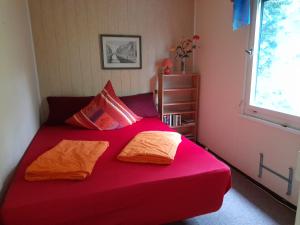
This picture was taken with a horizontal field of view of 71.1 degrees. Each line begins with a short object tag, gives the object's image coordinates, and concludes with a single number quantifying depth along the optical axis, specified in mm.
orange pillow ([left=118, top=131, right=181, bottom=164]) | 1649
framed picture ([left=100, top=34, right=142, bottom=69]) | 3006
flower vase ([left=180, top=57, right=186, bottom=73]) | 3293
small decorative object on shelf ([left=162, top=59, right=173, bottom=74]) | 3125
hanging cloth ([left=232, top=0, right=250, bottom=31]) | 2162
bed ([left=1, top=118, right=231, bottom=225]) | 1238
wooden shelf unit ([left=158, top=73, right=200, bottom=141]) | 3234
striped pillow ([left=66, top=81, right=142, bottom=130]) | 2578
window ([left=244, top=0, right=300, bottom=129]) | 1846
